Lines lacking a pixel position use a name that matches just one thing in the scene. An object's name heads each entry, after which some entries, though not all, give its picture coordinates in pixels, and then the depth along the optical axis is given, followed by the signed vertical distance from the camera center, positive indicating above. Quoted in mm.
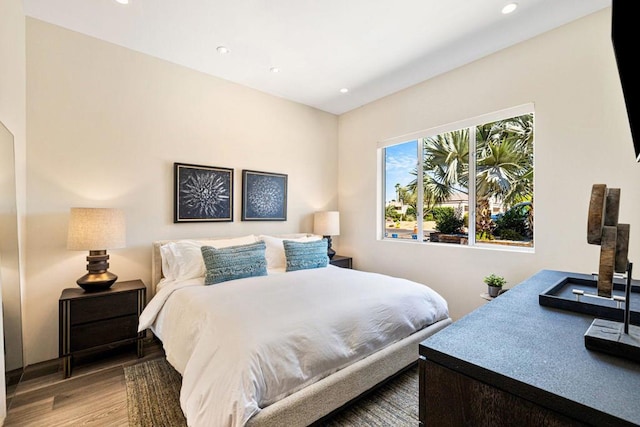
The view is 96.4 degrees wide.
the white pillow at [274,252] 3295 -467
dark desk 563 -364
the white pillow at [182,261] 2727 -470
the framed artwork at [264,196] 3693 +220
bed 1453 -769
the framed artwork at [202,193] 3180 +220
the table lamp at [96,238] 2371 -218
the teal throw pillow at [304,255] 3127 -476
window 2898 +355
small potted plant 2674 -673
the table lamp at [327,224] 4090 -166
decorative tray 958 -342
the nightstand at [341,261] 3957 -685
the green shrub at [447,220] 3348 -88
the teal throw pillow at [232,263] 2582 -475
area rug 1812 -1323
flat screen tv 706 +441
